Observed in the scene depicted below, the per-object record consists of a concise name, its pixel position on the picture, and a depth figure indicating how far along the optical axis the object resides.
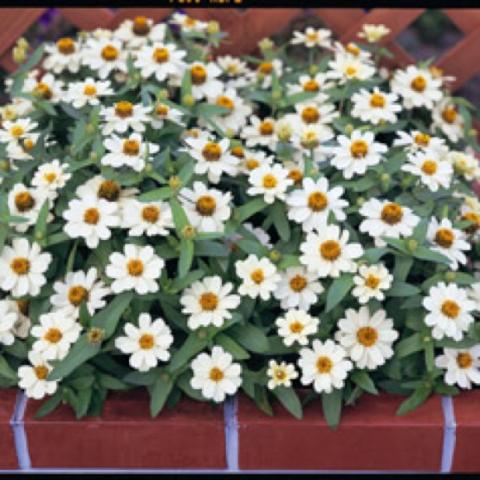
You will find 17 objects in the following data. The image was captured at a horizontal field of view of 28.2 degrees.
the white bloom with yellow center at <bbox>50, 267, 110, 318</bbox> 1.39
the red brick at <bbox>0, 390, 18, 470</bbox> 1.40
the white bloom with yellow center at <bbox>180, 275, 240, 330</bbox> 1.35
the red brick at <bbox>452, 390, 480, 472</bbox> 1.38
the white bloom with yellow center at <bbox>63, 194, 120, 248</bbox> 1.38
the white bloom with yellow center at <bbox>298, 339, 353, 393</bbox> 1.35
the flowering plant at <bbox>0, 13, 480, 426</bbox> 1.36
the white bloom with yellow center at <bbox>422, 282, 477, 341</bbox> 1.35
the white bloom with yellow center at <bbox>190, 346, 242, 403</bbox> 1.35
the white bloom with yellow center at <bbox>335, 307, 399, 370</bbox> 1.37
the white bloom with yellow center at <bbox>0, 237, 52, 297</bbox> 1.40
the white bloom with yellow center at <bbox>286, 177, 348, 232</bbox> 1.43
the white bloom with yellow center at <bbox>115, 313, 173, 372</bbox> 1.34
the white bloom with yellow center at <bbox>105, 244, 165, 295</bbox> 1.33
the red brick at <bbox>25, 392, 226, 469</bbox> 1.39
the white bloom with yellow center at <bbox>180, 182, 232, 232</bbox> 1.42
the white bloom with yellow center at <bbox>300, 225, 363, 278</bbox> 1.37
